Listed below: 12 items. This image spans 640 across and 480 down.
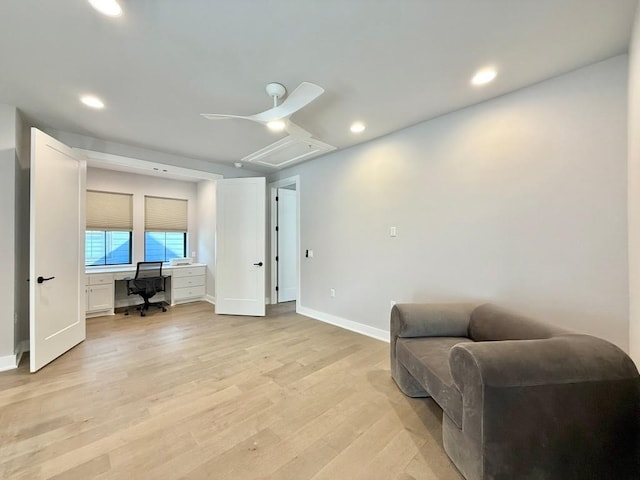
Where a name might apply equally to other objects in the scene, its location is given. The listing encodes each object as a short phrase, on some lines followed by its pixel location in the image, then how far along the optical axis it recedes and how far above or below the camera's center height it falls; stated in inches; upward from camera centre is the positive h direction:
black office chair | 172.1 -29.4
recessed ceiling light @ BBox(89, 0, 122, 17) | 55.6 +51.8
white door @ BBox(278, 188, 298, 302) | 204.2 -4.6
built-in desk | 167.5 -34.6
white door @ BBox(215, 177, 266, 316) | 169.5 -3.8
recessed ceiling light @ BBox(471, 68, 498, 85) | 79.4 +52.1
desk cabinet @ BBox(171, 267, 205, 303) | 198.2 -35.7
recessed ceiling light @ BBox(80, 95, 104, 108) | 94.3 +52.6
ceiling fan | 70.3 +40.5
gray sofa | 45.0 -30.9
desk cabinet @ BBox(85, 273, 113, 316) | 165.3 -35.9
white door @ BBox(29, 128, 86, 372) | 96.4 -3.9
